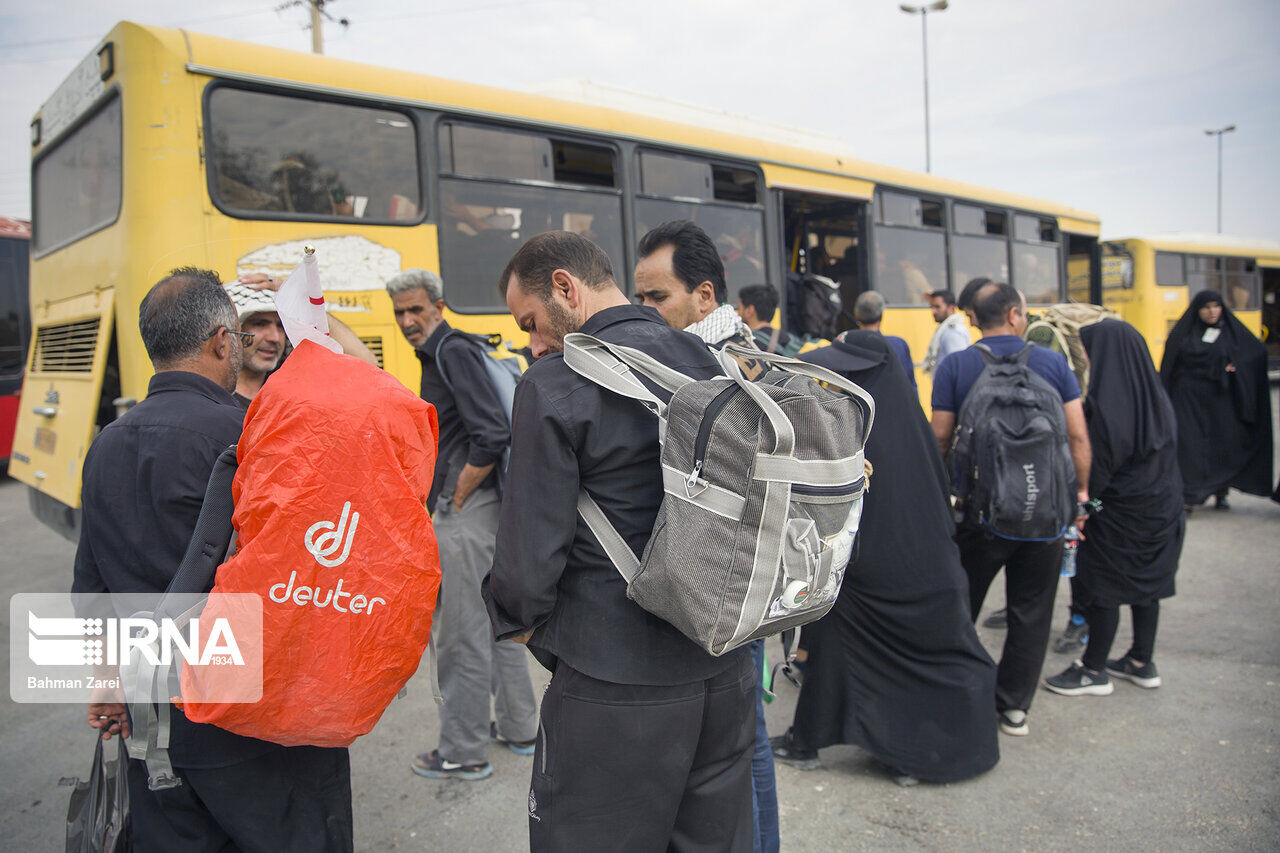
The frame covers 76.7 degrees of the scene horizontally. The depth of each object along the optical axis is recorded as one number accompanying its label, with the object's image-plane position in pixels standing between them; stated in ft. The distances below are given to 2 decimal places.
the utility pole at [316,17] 61.77
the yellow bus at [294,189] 13.80
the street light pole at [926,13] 60.10
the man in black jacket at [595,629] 5.11
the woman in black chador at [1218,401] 23.52
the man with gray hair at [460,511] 10.69
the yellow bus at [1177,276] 48.91
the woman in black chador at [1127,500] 12.91
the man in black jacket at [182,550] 5.89
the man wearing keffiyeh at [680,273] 9.05
